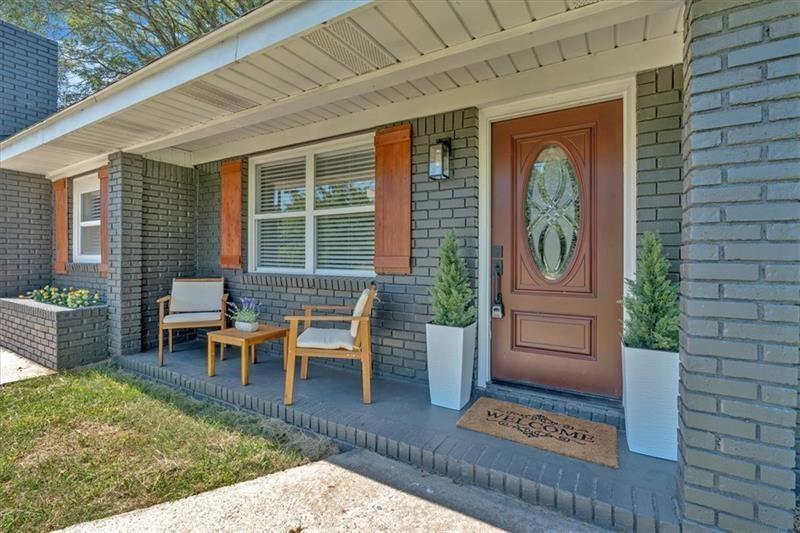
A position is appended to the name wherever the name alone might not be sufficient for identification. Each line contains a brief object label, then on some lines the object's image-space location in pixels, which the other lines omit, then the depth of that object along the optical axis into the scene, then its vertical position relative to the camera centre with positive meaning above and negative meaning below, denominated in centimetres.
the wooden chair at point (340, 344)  292 -61
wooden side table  330 -66
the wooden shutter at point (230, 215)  454 +54
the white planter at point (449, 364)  279 -72
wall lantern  310 +81
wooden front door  271 +12
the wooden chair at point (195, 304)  410 -48
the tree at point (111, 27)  614 +385
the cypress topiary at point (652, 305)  214 -22
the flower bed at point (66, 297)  454 -44
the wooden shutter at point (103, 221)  460 +47
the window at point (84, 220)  545 +56
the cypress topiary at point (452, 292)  284 -21
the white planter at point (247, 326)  358 -58
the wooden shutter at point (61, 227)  550 +46
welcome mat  221 -103
